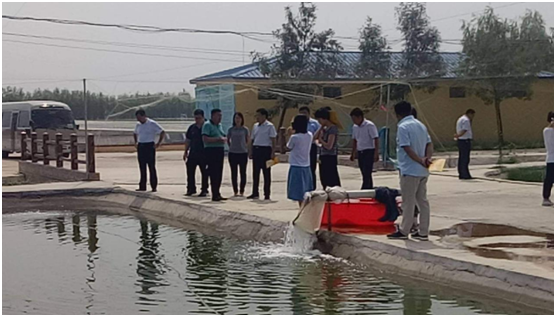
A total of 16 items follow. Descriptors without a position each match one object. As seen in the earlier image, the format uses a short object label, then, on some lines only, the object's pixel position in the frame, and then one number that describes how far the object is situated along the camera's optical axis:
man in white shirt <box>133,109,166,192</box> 15.04
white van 33.41
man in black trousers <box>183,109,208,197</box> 14.41
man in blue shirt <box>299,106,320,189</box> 13.47
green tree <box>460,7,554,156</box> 30.02
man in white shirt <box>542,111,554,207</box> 11.90
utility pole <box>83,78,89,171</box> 18.41
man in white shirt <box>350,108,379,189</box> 12.64
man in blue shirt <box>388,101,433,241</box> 9.03
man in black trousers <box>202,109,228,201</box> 13.91
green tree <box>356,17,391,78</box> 30.74
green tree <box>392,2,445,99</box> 31.84
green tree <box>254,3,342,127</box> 29.61
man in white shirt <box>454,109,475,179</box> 16.92
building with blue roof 28.72
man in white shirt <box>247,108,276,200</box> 13.80
